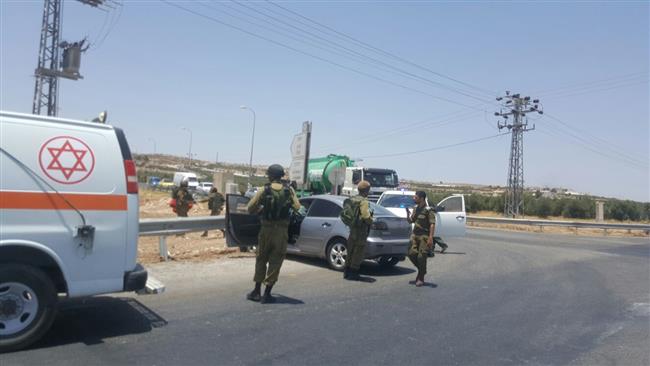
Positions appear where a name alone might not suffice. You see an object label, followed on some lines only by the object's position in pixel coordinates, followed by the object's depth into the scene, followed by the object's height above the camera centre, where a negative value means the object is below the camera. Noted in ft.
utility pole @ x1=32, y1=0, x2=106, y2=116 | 114.11 +26.82
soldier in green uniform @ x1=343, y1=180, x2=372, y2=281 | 30.86 -1.74
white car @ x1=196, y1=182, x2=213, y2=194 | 191.93 +3.84
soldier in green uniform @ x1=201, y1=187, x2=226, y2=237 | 56.34 -0.30
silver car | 32.50 -1.82
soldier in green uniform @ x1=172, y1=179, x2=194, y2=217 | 48.98 -0.28
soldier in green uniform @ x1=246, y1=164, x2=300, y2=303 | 23.95 -1.37
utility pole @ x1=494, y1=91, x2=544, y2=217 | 143.43 +18.22
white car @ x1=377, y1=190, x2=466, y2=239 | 48.52 -0.14
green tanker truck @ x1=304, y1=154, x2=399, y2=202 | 88.43 +5.24
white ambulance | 16.29 -0.92
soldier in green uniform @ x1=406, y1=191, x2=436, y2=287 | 30.60 -1.49
